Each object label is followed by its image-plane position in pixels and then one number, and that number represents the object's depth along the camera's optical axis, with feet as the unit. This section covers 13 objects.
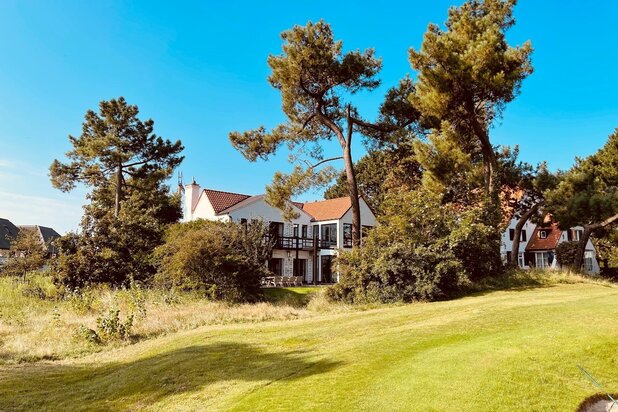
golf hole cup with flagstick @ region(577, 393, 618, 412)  18.22
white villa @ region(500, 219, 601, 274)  146.72
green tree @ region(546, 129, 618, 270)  70.03
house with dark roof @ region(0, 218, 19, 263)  188.55
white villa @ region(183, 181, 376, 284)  116.57
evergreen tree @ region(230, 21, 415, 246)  75.77
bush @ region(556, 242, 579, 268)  116.57
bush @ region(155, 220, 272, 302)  63.77
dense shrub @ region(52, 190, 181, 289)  71.77
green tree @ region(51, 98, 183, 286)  75.25
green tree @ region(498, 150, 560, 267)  83.15
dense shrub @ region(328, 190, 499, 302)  54.08
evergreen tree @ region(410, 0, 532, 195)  65.98
